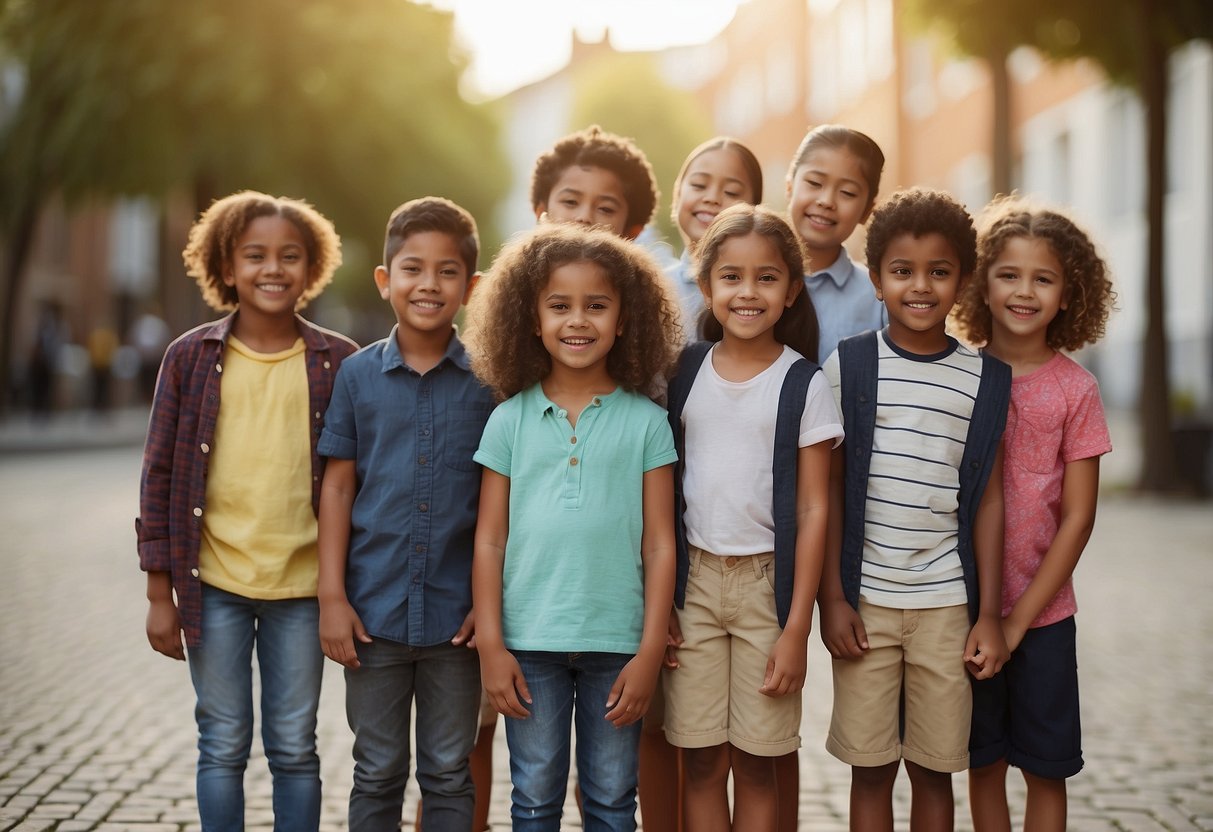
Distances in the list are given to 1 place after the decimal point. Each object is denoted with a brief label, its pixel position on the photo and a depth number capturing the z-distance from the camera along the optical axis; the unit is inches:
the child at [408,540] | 122.6
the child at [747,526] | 117.7
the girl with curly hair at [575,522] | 117.0
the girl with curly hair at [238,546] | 128.6
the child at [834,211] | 138.3
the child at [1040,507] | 123.6
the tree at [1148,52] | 458.3
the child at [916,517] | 120.8
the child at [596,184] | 147.9
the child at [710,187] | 146.4
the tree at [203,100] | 661.3
